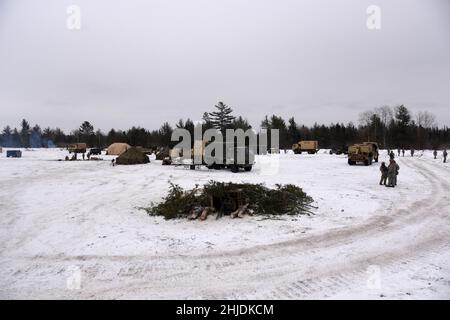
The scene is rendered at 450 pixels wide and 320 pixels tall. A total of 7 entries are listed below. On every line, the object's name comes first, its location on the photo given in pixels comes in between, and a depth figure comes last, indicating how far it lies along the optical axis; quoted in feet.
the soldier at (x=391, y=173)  55.01
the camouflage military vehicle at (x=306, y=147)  167.63
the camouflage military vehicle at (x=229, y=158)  79.66
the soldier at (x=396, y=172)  55.16
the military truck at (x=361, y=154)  95.40
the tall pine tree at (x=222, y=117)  252.01
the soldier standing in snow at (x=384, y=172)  56.97
